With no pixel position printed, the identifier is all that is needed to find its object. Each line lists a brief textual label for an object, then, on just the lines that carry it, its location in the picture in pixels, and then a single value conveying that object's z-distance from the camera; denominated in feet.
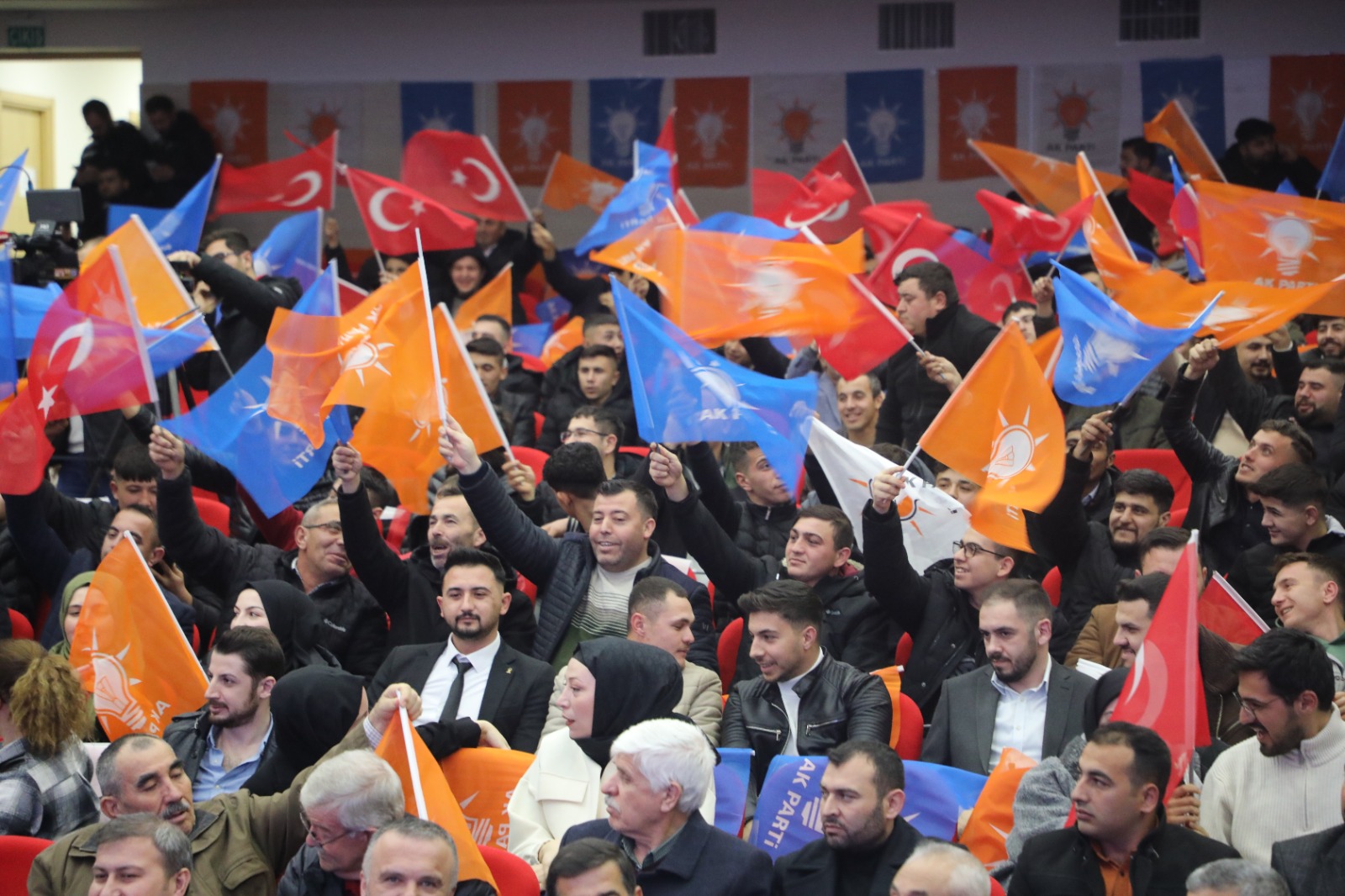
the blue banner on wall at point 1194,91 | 44.29
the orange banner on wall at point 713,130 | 47.42
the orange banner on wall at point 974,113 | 45.85
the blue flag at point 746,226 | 28.71
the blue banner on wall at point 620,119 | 47.80
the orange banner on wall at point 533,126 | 48.34
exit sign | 50.39
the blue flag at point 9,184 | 28.04
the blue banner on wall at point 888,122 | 46.52
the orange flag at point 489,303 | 34.30
